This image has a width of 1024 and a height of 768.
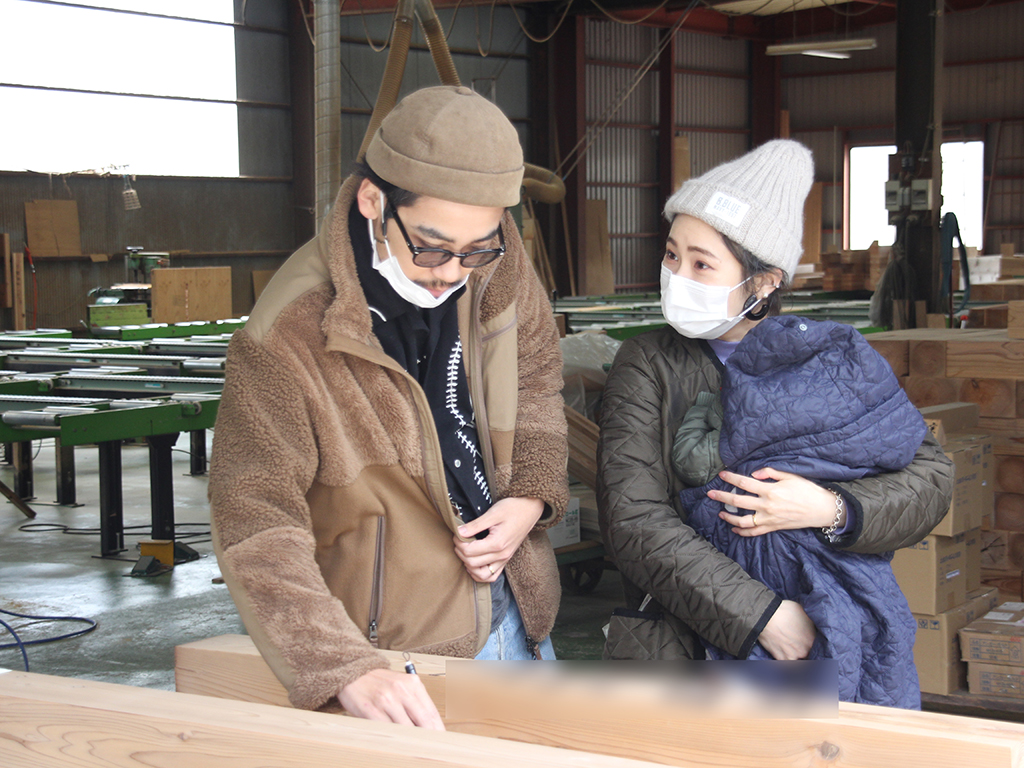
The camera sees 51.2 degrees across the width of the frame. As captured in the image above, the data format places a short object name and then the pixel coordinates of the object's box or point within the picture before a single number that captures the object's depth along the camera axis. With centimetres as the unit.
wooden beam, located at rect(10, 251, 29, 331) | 1052
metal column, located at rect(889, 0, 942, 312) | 800
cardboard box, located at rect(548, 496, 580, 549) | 385
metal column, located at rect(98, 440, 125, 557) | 475
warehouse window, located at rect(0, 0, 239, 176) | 1080
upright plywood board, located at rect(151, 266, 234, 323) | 1010
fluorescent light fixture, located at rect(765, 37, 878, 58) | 1116
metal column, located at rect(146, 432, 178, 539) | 472
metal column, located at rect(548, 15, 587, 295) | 1486
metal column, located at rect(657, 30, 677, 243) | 1597
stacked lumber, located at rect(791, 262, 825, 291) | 1205
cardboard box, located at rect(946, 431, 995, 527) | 329
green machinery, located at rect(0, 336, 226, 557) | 355
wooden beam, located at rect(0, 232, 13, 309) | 1048
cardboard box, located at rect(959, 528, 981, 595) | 327
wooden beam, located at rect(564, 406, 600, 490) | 365
